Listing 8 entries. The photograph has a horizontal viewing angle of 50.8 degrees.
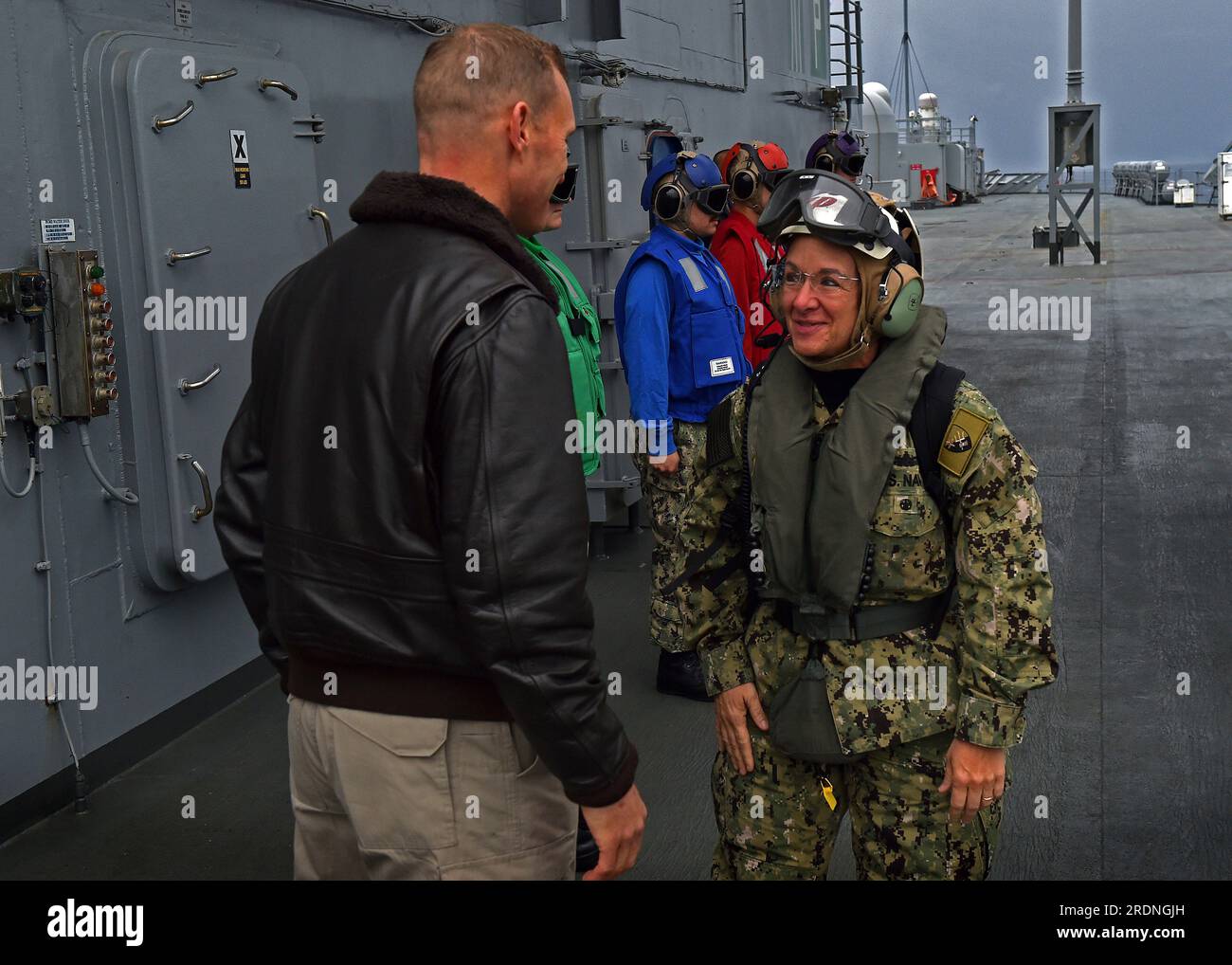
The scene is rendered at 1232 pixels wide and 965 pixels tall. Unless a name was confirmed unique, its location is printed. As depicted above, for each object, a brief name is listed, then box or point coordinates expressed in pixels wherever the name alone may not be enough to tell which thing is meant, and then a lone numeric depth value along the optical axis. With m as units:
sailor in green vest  4.20
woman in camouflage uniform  2.45
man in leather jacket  1.85
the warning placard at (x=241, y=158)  4.89
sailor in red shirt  5.68
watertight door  4.57
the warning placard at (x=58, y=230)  4.29
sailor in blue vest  5.09
